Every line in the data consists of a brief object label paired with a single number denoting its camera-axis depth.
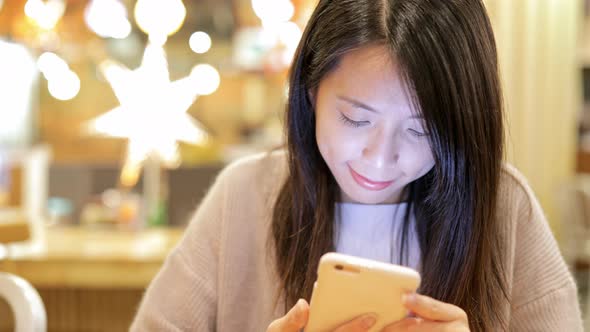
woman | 1.01
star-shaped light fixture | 3.13
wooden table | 2.91
